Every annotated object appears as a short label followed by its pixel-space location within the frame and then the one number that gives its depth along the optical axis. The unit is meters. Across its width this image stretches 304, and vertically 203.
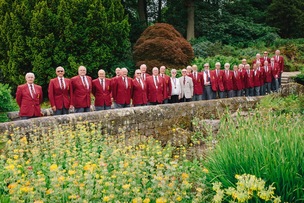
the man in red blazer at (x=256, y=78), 14.03
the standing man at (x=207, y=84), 12.48
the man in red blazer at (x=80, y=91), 8.84
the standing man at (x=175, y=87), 10.93
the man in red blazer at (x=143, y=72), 10.36
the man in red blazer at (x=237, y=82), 13.30
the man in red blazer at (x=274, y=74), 15.04
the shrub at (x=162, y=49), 18.08
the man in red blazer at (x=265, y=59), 15.98
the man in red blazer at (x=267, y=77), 14.75
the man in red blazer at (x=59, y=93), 8.59
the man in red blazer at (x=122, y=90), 9.51
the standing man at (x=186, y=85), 11.08
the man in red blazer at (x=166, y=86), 10.59
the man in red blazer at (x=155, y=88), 10.12
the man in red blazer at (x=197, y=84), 11.99
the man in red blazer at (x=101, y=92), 9.18
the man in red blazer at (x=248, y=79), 13.66
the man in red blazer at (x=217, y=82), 12.55
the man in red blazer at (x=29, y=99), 7.99
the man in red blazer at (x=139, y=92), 9.76
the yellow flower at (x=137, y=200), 3.44
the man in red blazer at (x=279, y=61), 15.75
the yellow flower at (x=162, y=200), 3.41
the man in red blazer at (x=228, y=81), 12.98
